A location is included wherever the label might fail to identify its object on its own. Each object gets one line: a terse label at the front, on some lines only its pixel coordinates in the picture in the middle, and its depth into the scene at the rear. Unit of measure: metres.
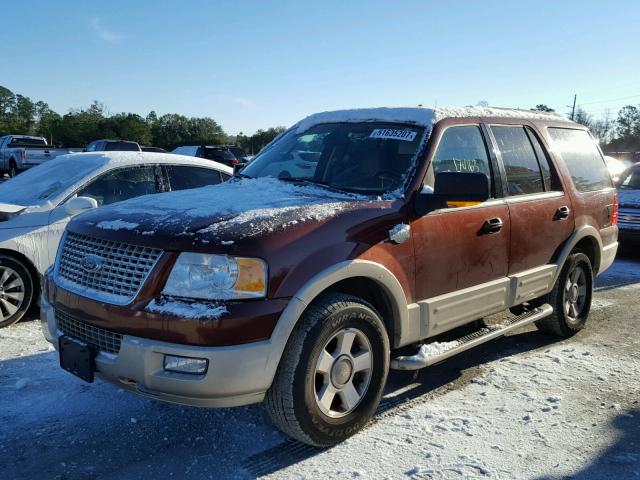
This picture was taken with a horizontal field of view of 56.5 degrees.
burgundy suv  2.88
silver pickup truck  23.53
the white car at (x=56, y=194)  5.27
